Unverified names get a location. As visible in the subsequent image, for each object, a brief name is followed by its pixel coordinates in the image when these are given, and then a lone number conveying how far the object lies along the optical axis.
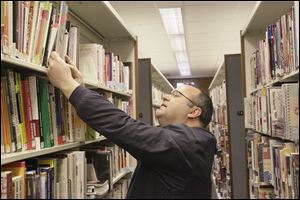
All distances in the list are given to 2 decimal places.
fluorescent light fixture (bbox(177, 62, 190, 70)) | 9.22
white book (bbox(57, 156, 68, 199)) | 1.42
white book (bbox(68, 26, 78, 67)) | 1.58
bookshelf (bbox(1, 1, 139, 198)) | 1.12
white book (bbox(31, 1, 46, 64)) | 1.24
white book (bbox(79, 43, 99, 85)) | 1.93
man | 1.27
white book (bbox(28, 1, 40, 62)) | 1.22
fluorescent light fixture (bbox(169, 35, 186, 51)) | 6.15
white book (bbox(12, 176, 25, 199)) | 1.07
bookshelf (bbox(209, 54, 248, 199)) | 3.61
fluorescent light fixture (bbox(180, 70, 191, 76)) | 10.96
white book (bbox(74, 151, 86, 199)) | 1.56
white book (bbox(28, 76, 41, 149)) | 1.25
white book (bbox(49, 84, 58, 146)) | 1.39
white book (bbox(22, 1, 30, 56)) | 1.18
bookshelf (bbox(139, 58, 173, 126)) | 3.99
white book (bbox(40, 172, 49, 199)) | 1.24
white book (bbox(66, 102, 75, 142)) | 1.56
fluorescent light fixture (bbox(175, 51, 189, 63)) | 7.67
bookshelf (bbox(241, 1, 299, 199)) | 1.70
